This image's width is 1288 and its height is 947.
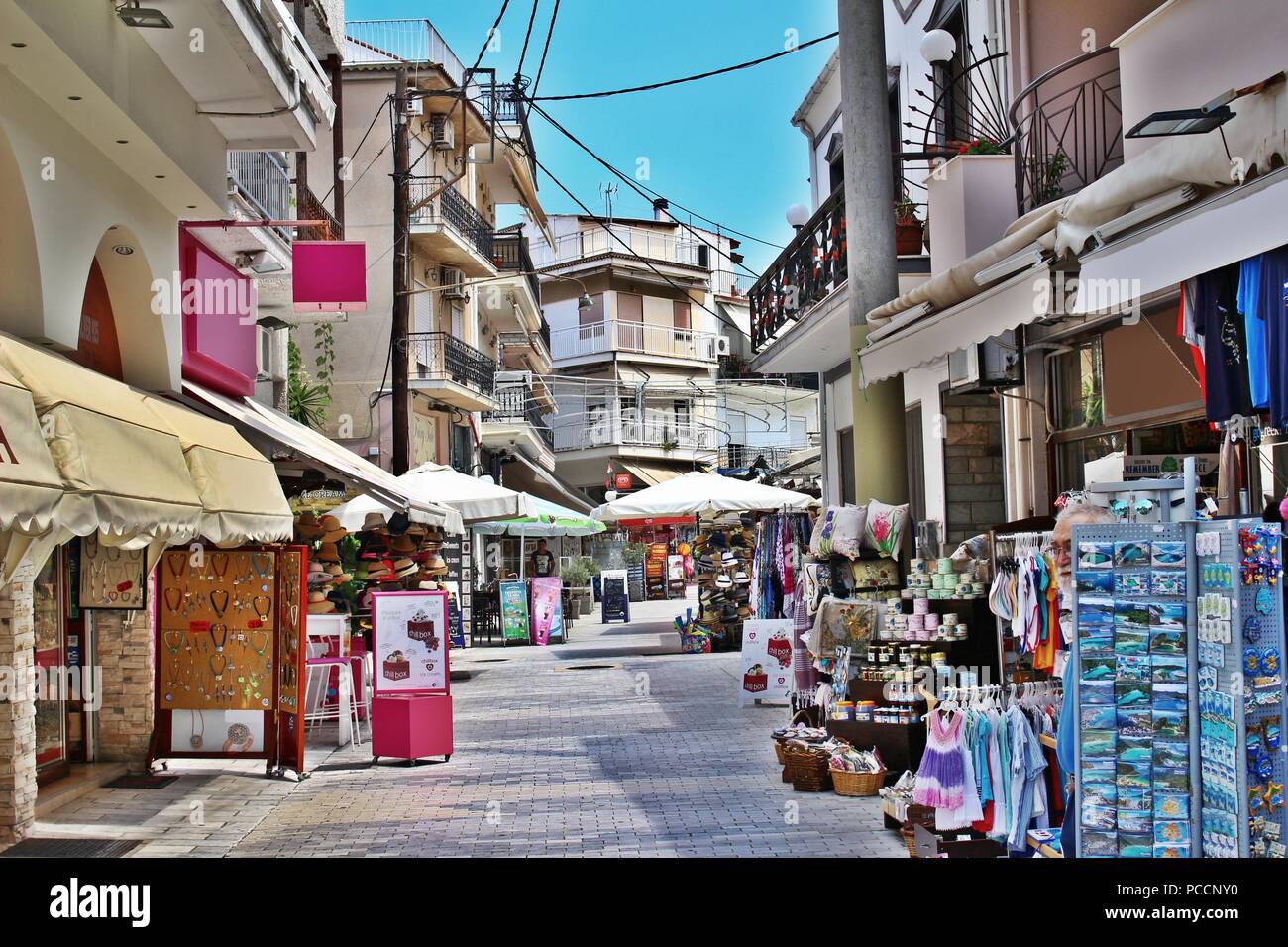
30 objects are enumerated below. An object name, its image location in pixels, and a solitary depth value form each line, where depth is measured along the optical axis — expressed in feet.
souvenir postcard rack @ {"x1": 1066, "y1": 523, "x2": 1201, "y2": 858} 18.54
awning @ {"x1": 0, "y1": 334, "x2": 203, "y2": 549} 20.18
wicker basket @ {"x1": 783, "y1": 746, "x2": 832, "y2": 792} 31.04
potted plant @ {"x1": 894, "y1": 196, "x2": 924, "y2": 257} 42.96
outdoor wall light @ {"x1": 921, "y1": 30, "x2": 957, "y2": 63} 40.63
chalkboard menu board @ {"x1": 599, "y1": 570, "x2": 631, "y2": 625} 102.42
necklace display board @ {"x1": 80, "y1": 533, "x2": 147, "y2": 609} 32.94
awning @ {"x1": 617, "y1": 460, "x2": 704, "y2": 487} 155.84
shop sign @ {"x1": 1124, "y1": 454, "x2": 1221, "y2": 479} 23.63
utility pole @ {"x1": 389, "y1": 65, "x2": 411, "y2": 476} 65.31
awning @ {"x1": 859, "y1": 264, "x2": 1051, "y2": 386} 23.93
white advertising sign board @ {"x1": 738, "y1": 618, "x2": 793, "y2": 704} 46.55
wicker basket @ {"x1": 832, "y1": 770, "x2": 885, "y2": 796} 29.99
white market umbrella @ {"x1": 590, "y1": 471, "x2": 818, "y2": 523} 67.97
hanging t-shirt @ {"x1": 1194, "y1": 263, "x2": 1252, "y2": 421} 21.22
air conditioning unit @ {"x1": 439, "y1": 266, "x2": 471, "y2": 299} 102.73
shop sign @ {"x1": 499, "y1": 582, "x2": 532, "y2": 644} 83.61
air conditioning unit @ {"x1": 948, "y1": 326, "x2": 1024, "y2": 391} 33.68
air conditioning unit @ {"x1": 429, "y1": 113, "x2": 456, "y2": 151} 75.20
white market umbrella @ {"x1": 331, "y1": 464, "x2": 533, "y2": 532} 60.29
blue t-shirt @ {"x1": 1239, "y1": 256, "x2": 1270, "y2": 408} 20.01
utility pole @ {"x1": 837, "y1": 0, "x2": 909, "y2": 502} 33.47
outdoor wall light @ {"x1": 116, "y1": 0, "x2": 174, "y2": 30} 27.63
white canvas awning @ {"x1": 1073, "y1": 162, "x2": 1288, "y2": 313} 17.66
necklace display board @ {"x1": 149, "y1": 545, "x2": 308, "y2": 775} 33.91
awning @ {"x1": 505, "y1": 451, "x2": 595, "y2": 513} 132.77
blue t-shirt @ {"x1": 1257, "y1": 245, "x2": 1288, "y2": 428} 19.52
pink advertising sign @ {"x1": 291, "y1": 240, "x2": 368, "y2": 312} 42.73
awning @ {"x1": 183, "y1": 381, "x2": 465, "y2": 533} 38.01
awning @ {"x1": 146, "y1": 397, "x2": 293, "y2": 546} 27.61
